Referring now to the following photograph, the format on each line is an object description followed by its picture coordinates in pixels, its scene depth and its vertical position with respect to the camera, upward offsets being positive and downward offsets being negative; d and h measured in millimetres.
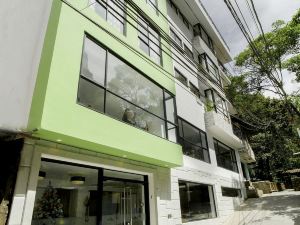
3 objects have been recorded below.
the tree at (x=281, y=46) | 14883 +9672
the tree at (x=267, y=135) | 18562 +7197
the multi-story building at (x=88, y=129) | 5215 +1994
